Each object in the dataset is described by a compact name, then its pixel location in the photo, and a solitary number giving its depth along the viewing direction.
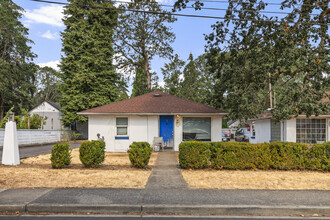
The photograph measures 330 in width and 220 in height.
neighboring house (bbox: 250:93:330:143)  17.92
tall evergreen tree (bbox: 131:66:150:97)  36.25
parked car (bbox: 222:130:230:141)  29.89
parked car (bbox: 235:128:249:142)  29.49
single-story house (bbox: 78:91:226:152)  16.38
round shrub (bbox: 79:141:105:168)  9.89
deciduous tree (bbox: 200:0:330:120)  10.91
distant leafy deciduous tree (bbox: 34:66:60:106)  59.47
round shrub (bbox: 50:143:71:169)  9.83
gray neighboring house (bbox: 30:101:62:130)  33.22
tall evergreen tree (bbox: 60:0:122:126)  28.17
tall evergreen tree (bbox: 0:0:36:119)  29.55
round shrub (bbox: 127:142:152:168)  9.81
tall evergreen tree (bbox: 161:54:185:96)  45.22
